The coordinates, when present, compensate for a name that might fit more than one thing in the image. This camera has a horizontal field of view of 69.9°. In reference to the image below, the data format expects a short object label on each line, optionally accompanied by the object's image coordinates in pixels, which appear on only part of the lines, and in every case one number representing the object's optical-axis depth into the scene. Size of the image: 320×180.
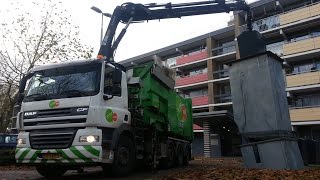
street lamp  14.70
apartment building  20.13
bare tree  16.34
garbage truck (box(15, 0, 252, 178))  5.49
